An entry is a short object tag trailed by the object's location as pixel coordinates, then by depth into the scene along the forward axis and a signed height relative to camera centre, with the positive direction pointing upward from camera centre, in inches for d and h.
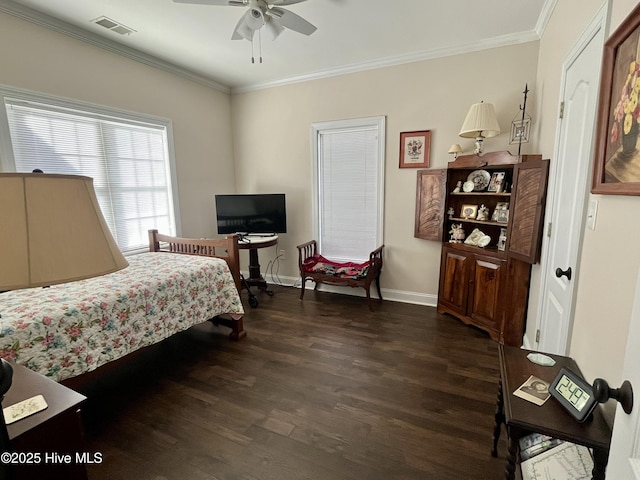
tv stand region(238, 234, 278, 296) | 147.6 -34.7
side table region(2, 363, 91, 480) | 36.4 -29.6
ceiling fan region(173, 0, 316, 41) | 79.5 +49.8
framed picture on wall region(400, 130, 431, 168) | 130.4 +20.1
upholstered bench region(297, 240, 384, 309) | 134.4 -35.0
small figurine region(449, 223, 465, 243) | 125.4 -16.5
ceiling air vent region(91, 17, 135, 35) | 99.4 +57.9
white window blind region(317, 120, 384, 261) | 143.6 +2.8
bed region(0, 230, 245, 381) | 60.4 -28.0
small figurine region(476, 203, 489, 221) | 116.1 -7.3
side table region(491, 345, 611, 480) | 37.3 -30.0
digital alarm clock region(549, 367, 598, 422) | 38.8 -27.4
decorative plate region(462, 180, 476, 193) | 117.0 +3.2
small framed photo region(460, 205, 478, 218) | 119.9 -6.7
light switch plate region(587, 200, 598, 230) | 52.9 -3.6
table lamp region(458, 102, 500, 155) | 102.8 +25.5
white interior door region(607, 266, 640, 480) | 23.2 -19.0
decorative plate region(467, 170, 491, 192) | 115.9 +5.9
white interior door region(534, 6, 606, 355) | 58.4 +1.5
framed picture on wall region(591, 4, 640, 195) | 38.7 +11.2
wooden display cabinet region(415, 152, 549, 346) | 89.5 -14.0
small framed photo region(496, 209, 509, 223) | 108.0 -7.9
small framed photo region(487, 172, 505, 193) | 108.7 +4.3
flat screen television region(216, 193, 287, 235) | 151.9 -8.9
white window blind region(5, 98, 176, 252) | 96.8 +14.6
